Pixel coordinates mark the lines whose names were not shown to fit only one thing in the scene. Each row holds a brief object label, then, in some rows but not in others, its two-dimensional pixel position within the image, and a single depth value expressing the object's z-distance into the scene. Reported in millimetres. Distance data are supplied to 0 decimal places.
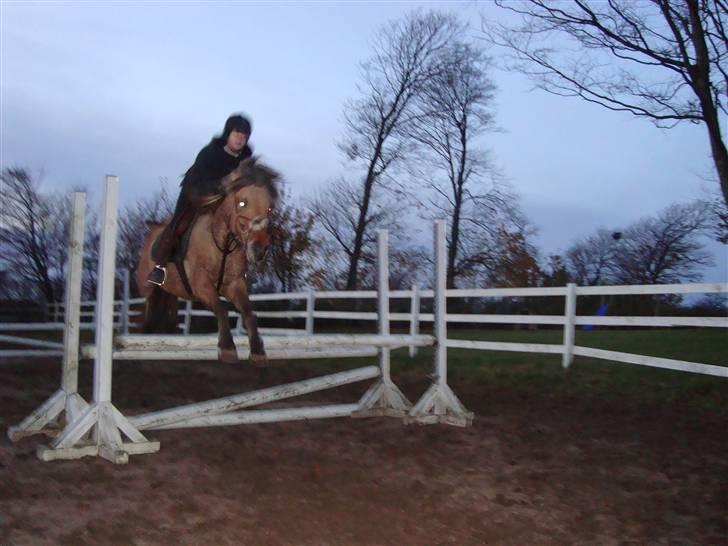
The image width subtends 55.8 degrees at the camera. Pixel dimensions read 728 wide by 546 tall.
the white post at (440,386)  5688
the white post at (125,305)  12819
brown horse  4160
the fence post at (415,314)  11008
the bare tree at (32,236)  26062
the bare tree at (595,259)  37812
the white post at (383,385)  5891
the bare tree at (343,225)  20891
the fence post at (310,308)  12531
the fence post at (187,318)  14630
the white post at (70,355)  4574
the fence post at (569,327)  8812
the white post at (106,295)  4273
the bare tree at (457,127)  20484
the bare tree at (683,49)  9656
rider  4429
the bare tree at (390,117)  20047
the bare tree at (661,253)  33875
